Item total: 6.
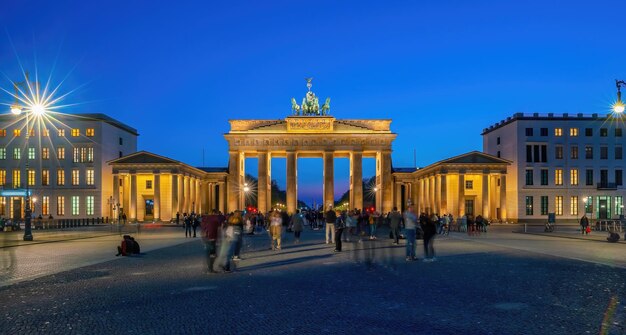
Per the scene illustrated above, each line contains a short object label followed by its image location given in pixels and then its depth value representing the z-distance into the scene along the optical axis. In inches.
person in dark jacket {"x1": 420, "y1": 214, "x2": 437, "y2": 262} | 869.2
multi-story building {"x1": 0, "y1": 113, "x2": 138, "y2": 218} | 3366.1
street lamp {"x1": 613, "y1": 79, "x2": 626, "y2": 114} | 1105.8
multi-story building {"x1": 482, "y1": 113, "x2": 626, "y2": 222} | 3255.4
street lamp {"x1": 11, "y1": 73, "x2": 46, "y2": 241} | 1289.4
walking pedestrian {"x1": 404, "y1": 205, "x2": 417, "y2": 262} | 854.5
